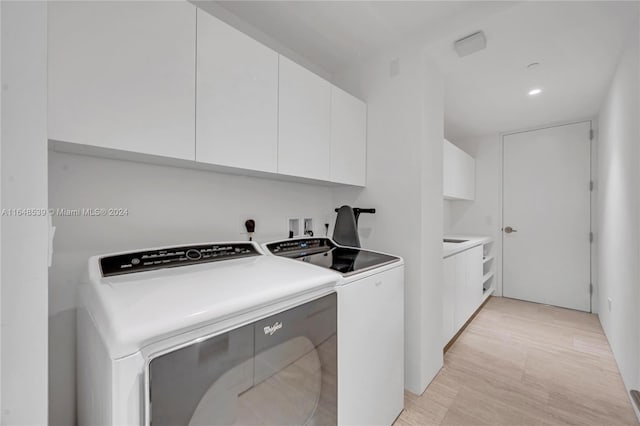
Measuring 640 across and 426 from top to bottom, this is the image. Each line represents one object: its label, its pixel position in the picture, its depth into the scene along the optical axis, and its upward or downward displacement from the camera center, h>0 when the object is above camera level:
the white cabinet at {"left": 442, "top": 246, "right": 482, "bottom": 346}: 2.19 -0.75
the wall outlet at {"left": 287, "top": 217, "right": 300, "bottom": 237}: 1.85 -0.10
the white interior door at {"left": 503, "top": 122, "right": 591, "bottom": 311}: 3.14 -0.05
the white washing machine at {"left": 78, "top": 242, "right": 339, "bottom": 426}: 0.57 -0.35
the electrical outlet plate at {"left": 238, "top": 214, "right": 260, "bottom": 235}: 1.56 -0.07
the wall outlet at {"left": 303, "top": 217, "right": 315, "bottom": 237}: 1.95 -0.11
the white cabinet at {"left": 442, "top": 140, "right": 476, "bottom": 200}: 2.91 +0.49
